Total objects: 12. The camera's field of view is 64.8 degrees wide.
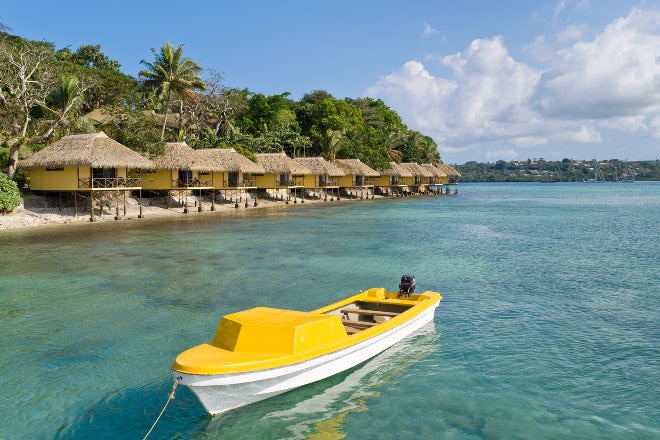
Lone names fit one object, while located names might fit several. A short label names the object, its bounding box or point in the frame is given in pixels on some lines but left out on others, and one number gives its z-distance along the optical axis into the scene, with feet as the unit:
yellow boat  18.54
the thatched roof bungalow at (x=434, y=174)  238.68
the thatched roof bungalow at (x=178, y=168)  110.11
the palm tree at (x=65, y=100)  97.45
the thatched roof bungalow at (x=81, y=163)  88.12
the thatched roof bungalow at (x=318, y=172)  163.89
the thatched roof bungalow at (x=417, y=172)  223.51
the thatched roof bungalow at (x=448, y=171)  255.52
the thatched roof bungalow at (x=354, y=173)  182.81
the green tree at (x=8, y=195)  80.69
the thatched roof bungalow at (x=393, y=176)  210.24
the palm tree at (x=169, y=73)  117.70
